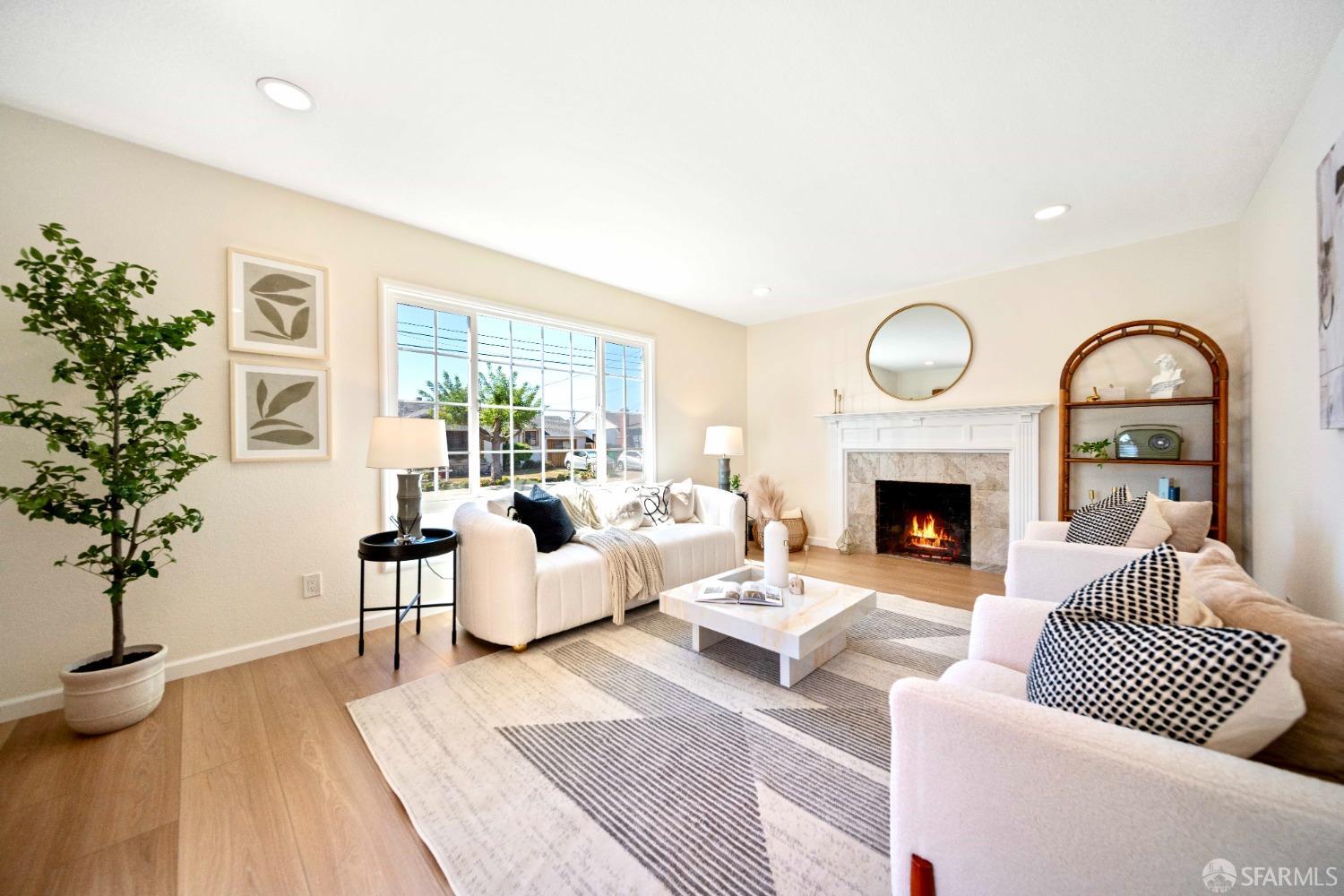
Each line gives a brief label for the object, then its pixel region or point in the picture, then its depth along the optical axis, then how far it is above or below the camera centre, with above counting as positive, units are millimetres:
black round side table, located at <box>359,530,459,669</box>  2336 -518
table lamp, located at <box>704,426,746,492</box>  4574 +34
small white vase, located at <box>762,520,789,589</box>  2451 -563
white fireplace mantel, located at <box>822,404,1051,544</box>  3732 +71
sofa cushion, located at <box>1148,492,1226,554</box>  2207 -372
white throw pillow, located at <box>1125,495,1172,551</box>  2167 -396
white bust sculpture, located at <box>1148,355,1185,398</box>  3119 +436
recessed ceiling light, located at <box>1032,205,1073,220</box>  2809 +1389
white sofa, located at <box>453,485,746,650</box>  2441 -738
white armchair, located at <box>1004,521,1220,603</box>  2055 -539
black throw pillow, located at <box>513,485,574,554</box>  2873 -441
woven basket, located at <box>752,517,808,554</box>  4742 -869
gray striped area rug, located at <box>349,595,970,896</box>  1246 -1083
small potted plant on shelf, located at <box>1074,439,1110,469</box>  3332 -32
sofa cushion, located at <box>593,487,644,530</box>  3406 -453
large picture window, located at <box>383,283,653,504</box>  3074 +413
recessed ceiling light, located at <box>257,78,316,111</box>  1787 +1363
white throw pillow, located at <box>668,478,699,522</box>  3824 -467
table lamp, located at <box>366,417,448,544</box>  2373 -25
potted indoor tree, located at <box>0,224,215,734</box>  1738 +22
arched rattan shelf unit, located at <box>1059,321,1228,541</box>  2902 +297
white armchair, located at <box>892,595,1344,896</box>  628 -540
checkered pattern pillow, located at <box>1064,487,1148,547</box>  2264 -378
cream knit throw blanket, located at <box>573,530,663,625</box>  2832 -725
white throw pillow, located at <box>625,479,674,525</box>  3650 -442
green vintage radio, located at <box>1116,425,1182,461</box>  3143 +12
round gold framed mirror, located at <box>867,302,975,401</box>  4117 +844
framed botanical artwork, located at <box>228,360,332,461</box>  2389 +183
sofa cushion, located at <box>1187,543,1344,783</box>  722 -379
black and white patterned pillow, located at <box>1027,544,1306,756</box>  712 -378
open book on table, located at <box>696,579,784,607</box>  2270 -730
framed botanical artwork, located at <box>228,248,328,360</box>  2391 +737
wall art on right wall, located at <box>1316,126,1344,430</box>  1526 +555
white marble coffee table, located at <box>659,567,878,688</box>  1990 -779
